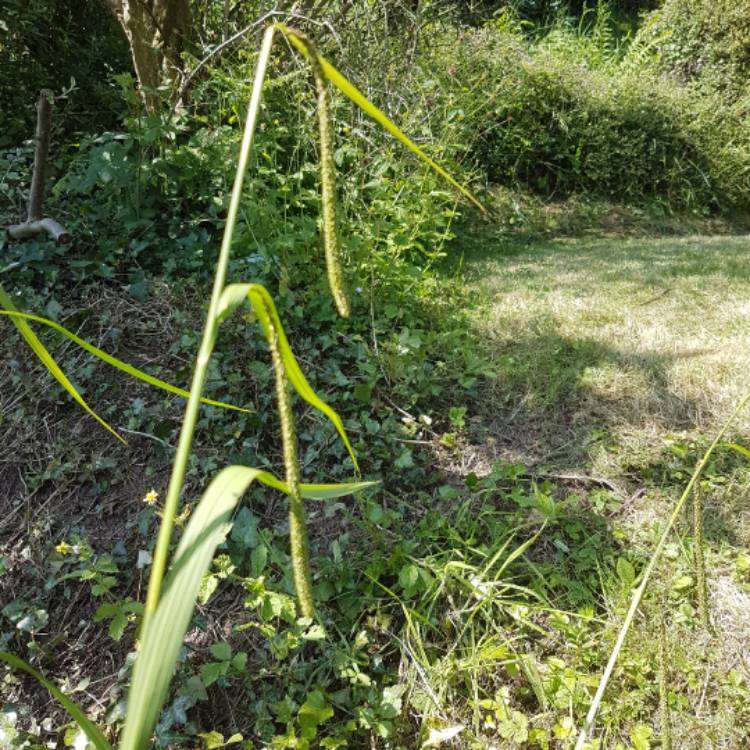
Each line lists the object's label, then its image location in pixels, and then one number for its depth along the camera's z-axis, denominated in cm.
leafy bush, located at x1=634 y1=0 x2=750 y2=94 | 708
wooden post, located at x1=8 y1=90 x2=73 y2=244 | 254
